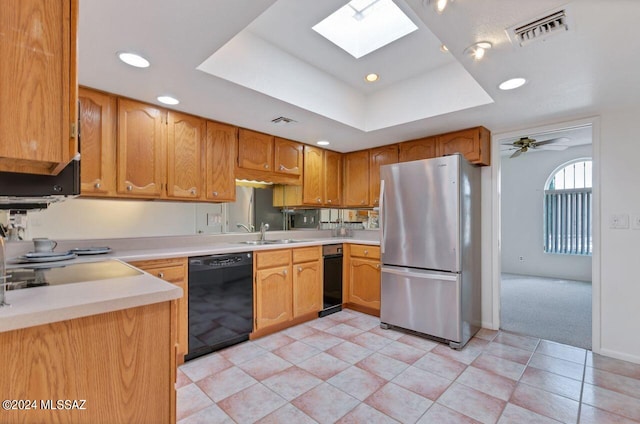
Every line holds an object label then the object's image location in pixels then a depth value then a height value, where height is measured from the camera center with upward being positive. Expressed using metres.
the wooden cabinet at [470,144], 3.03 +0.71
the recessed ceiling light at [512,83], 2.04 +0.89
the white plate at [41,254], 1.92 -0.27
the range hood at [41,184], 1.13 +0.11
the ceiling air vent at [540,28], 1.42 +0.91
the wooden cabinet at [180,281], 2.25 -0.52
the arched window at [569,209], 5.49 +0.08
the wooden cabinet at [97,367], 0.83 -0.47
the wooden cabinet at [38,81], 0.81 +0.37
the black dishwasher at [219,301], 2.41 -0.74
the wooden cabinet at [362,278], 3.42 -0.76
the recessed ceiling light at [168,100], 2.38 +0.90
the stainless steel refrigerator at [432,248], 2.66 -0.32
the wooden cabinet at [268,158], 3.13 +0.61
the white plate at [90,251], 2.17 -0.27
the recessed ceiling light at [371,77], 2.74 +1.24
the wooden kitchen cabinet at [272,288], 2.84 -0.73
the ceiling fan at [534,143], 3.82 +0.91
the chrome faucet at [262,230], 3.46 -0.19
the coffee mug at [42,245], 2.09 -0.22
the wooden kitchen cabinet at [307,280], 3.18 -0.72
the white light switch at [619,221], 2.50 -0.06
